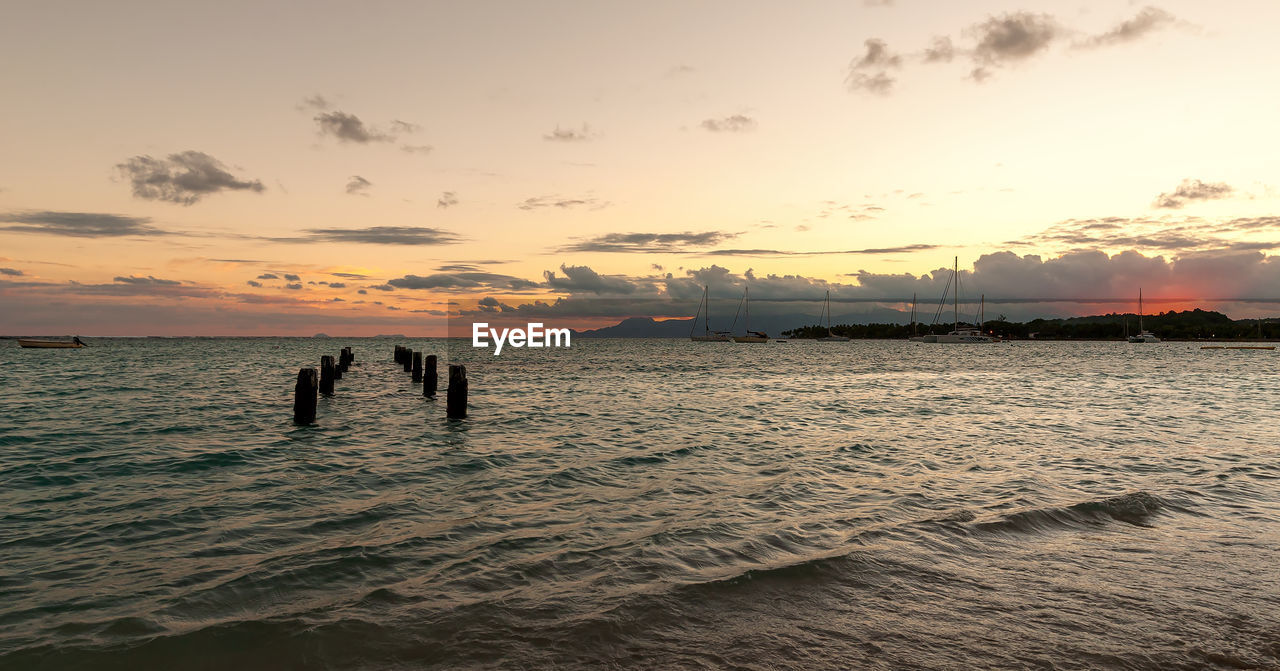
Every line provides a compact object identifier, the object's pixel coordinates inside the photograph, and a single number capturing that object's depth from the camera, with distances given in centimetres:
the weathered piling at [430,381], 3148
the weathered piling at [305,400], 2166
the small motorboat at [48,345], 10794
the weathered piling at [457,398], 2358
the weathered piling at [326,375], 3103
